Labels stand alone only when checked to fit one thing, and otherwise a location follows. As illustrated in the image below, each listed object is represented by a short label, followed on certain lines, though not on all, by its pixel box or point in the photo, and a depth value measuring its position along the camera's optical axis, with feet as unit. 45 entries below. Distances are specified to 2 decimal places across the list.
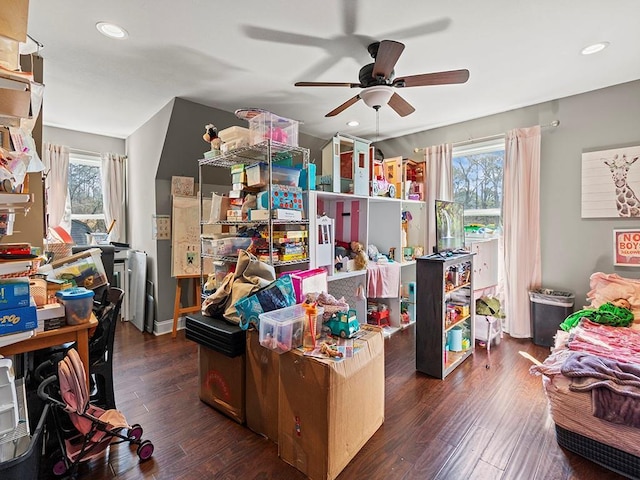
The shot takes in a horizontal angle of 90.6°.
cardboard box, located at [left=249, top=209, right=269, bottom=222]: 7.73
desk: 5.10
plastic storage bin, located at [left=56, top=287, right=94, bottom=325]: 5.59
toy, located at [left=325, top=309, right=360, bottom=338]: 5.99
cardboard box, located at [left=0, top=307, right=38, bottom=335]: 4.19
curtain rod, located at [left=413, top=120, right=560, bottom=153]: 11.08
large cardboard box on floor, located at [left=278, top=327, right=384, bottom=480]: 4.99
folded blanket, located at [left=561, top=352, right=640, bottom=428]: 5.30
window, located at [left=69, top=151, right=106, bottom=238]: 14.61
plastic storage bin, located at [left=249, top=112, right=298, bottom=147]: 7.91
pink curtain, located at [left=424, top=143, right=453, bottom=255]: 13.56
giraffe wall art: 9.82
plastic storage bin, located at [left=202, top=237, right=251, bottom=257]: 8.45
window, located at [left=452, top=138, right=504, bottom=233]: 12.85
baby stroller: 5.03
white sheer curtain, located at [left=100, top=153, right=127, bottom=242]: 14.82
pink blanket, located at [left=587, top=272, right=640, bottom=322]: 9.10
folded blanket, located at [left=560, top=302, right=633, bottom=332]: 8.60
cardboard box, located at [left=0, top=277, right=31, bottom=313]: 4.16
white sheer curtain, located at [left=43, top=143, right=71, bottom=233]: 13.37
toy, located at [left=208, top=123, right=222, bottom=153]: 8.85
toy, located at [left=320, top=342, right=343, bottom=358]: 5.24
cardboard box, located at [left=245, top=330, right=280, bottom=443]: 5.97
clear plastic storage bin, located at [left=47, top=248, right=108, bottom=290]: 7.06
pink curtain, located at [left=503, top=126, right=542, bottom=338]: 11.45
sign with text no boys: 9.82
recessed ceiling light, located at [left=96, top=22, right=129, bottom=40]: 6.83
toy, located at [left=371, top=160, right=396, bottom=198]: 11.27
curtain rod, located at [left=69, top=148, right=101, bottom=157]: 14.29
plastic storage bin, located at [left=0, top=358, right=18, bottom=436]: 3.83
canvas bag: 6.62
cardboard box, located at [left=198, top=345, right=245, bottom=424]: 6.59
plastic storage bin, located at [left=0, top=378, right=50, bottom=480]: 3.34
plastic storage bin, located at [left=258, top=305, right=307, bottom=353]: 5.40
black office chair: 6.53
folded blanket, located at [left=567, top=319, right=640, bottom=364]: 6.83
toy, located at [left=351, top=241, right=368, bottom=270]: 10.66
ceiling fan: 6.78
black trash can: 10.52
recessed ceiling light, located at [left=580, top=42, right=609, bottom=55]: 7.77
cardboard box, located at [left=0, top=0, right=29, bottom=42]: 3.01
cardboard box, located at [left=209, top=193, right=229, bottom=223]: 8.98
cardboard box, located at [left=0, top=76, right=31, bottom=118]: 3.16
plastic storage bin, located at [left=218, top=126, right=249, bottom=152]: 8.08
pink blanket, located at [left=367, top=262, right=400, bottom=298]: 11.22
